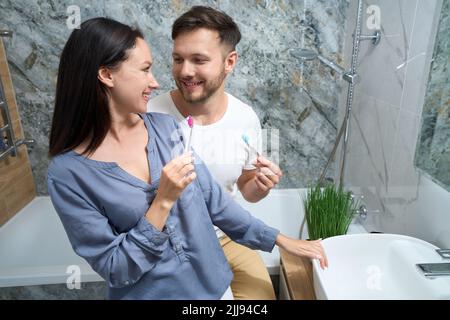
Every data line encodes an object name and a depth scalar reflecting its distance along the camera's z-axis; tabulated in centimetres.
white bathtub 142
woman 60
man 83
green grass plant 104
